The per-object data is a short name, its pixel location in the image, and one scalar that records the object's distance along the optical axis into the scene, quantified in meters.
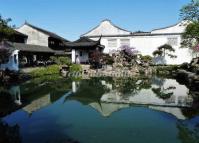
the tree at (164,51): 23.73
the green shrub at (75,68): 20.37
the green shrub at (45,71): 18.27
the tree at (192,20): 20.28
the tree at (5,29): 14.44
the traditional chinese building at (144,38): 24.24
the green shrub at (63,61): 21.08
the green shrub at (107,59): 21.70
